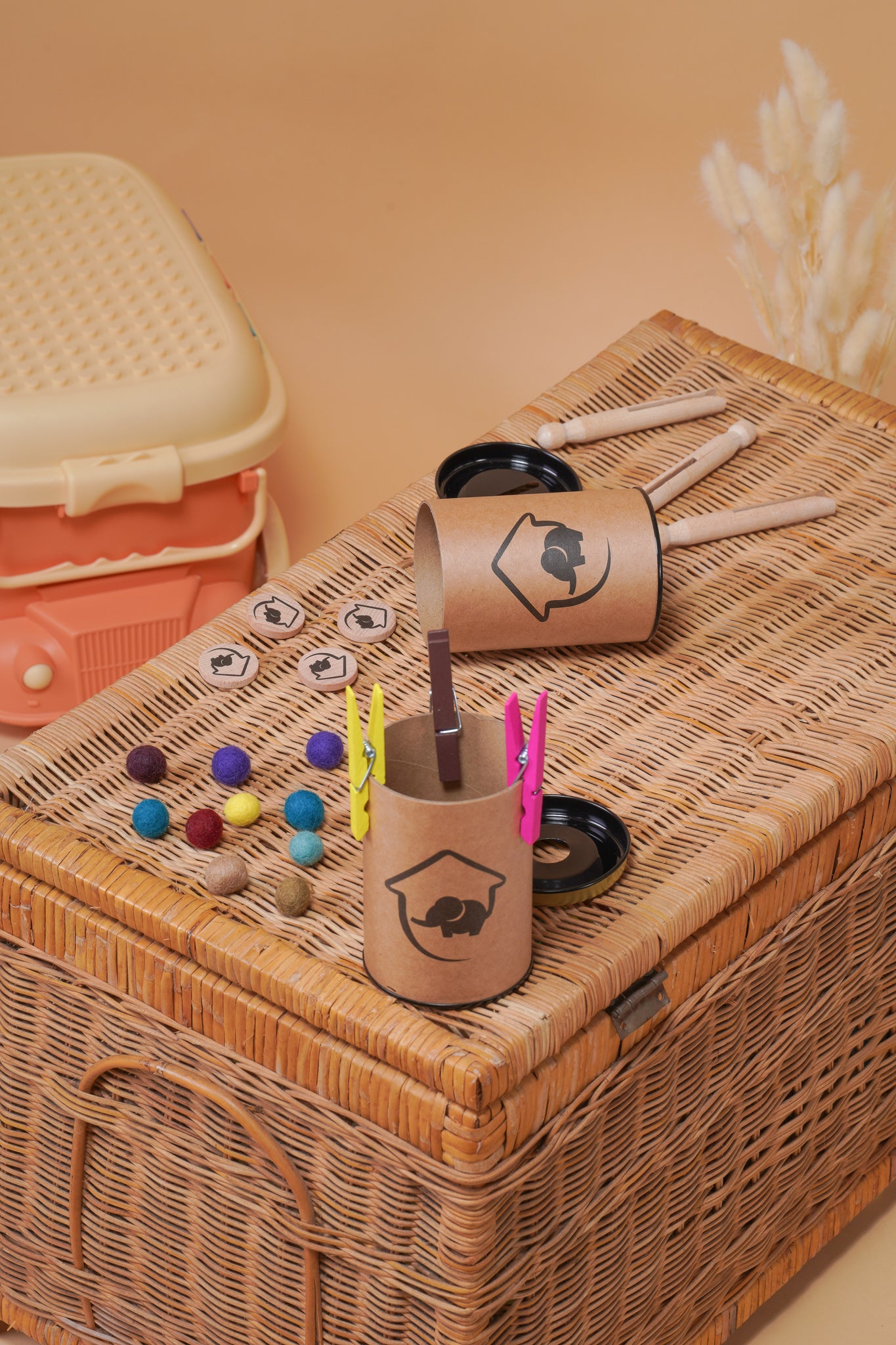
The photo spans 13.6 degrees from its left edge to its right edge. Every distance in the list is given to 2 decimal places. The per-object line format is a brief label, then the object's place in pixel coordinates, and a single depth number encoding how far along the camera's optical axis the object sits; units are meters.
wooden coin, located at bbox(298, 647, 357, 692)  2.07
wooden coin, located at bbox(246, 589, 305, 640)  2.10
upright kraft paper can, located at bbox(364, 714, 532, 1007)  1.79
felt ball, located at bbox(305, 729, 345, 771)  2.01
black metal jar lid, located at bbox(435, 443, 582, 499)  2.19
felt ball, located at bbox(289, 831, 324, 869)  1.94
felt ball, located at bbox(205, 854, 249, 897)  1.92
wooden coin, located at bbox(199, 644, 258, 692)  2.07
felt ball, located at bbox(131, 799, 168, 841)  1.95
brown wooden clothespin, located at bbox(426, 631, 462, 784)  1.83
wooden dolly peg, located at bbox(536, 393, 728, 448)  2.24
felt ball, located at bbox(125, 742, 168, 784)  1.99
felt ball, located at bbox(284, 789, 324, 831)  1.96
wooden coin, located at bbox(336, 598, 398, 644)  2.10
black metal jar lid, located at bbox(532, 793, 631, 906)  1.91
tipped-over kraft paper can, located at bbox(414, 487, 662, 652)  2.05
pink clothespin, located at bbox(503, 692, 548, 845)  1.79
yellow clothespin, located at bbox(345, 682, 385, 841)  1.78
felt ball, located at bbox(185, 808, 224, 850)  1.95
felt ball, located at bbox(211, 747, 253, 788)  1.99
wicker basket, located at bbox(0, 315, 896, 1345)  1.85
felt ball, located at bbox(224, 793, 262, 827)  1.96
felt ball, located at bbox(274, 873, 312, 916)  1.91
